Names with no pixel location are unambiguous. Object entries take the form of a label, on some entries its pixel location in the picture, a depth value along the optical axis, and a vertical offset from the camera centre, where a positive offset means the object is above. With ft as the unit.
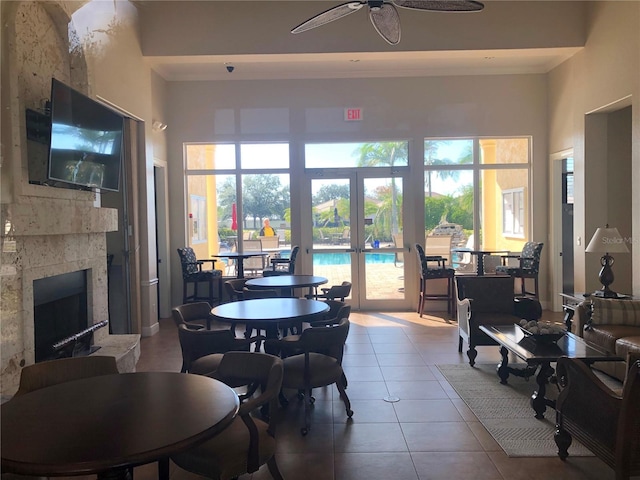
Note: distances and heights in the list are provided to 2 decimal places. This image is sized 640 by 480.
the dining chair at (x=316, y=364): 11.27 -3.62
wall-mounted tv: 11.74 +2.58
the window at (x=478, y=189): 27.04 +2.07
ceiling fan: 12.49 +6.01
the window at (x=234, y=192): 27.17 +2.13
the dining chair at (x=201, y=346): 12.09 -3.08
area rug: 10.58 -5.06
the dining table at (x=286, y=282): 18.70 -2.25
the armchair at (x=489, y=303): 17.31 -3.03
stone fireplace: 10.34 +0.55
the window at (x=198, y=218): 27.43 +0.65
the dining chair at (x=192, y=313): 13.43 -2.58
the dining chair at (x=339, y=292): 18.71 -2.63
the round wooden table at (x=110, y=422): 5.26 -2.54
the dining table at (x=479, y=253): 25.30 -1.60
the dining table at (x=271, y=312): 12.67 -2.44
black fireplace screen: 11.97 -2.22
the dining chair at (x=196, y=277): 25.03 -2.62
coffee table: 11.74 -3.40
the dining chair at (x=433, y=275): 24.99 -2.68
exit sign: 26.58 +6.44
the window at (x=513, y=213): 27.27 +0.66
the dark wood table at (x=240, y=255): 25.13 -1.47
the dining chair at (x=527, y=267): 24.54 -2.29
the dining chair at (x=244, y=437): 7.29 -3.58
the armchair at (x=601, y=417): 7.97 -3.67
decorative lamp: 16.96 -0.90
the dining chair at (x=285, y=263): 24.75 -2.03
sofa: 14.39 -3.38
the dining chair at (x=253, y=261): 27.43 -1.93
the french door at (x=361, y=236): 27.35 -0.54
